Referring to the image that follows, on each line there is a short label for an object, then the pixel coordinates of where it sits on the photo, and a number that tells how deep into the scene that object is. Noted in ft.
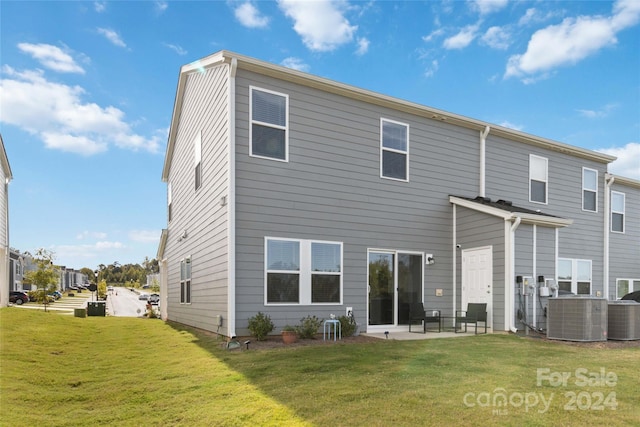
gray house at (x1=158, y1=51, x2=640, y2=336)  29.94
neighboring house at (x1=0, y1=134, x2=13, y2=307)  63.48
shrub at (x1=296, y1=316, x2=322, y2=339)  29.43
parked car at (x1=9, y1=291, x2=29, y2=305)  102.42
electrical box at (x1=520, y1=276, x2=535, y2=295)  33.30
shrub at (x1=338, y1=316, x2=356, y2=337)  30.89
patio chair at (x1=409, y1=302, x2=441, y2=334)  34.71
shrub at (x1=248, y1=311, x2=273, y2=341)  28.02
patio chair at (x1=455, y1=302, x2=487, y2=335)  33.30
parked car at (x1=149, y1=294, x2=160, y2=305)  118.87
